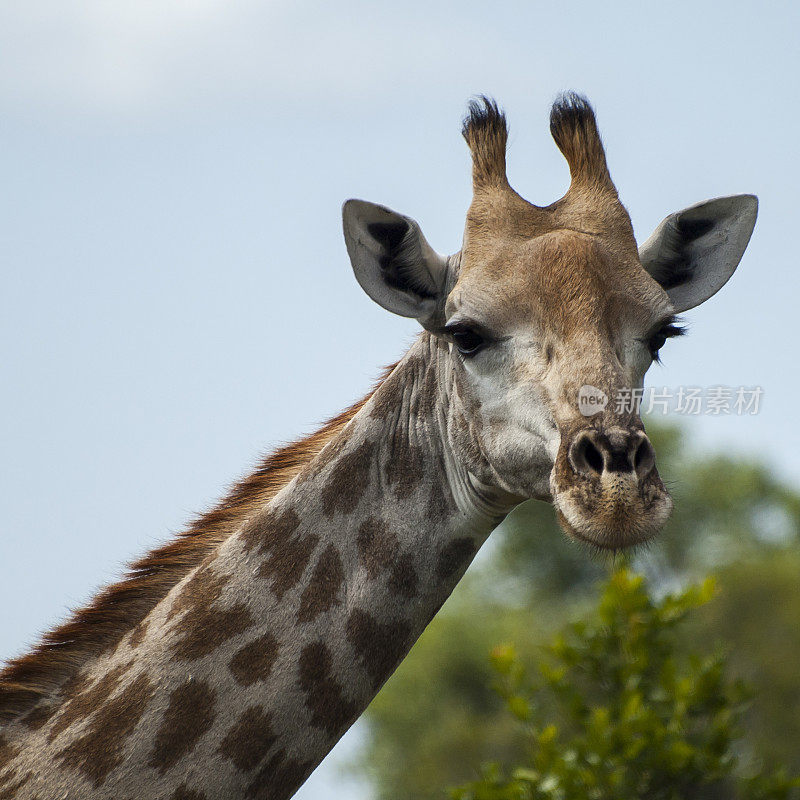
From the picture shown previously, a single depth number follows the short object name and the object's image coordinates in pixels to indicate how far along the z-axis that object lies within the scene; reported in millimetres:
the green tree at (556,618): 74437
